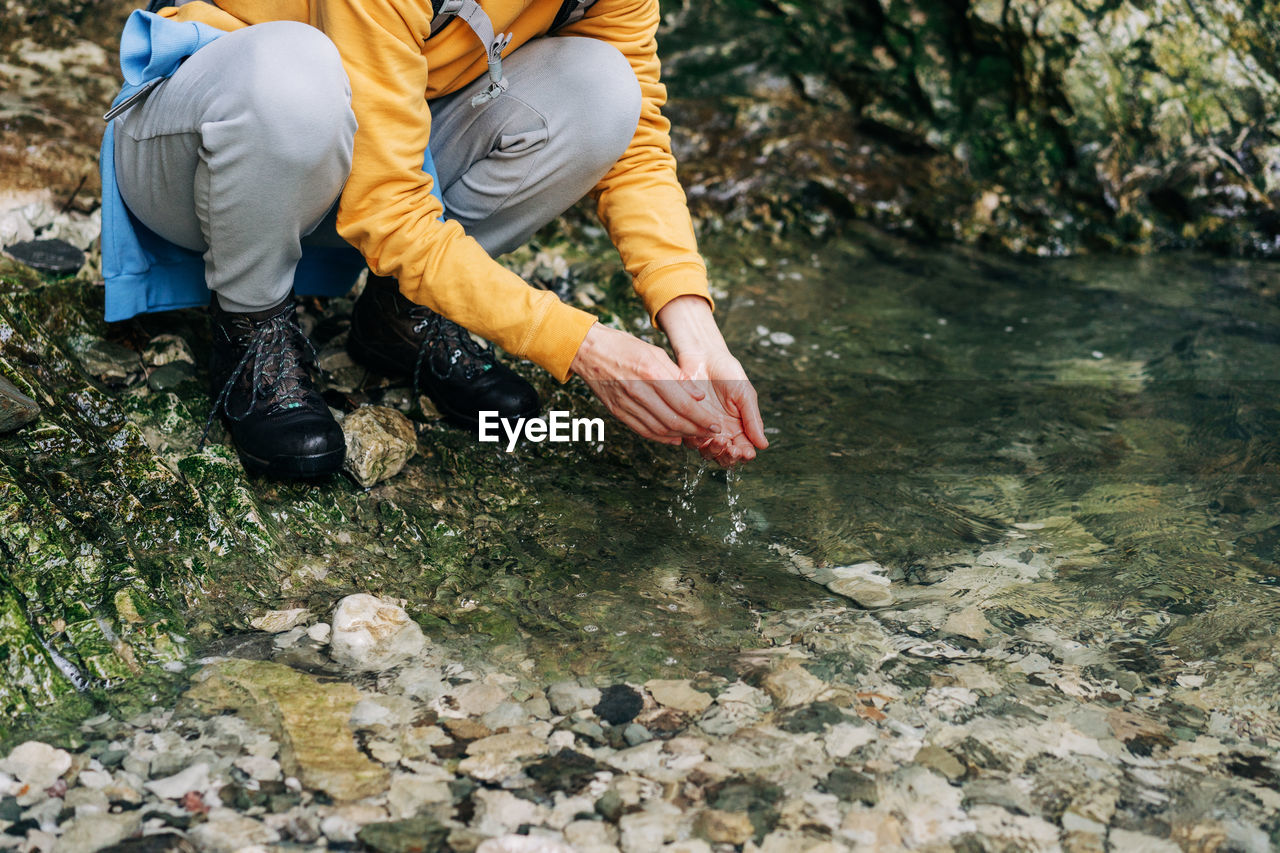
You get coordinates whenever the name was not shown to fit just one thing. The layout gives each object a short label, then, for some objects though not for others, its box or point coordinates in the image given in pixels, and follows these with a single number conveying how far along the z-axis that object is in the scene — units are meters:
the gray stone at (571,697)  1.53
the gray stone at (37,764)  1.32
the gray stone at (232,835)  1.24
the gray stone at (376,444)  1.99
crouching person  1.65
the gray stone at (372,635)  1.61
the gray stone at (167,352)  2.18
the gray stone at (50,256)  2.55
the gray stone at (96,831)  1.23
